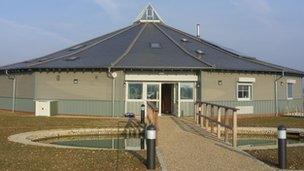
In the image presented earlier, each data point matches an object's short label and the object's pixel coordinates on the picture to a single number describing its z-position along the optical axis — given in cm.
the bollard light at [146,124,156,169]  788
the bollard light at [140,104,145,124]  1749
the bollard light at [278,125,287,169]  809
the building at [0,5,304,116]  2147
